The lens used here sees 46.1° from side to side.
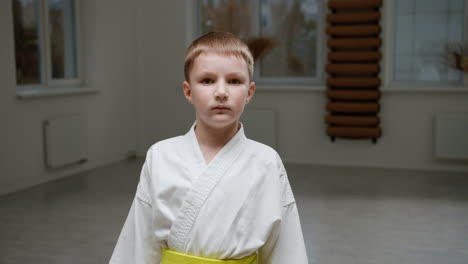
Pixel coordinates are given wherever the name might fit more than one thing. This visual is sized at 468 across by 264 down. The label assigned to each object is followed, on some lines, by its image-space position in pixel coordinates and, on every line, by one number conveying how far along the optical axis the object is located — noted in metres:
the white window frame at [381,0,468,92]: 5.46
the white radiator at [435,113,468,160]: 5.31
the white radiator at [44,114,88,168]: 5.00
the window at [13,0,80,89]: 4.92
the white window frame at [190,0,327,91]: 5.95
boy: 1.18
